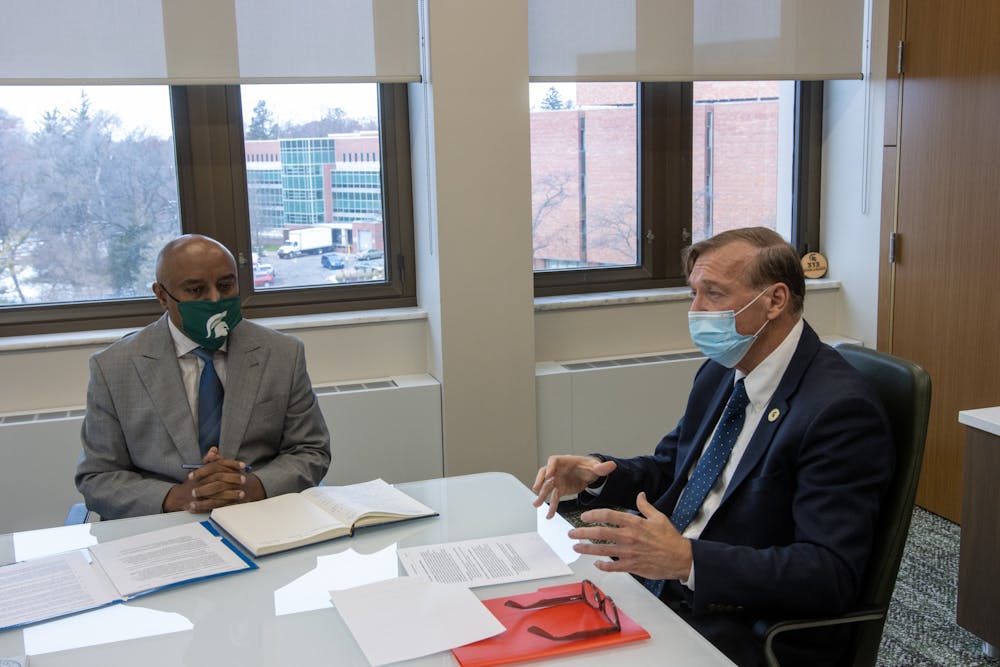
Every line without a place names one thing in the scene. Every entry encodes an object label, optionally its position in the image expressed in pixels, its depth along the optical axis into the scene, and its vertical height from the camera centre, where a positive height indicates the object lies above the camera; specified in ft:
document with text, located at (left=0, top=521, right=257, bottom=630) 5.08 -2.10
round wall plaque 14.25 -1.03
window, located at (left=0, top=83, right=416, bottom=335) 11.05 +0.26
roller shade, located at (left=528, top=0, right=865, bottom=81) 12.03 +2.20
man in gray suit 7.25 -1.51
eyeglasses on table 4.57 -2.12
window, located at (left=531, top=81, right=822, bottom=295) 13.05 +0.43
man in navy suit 4.97 -1.71
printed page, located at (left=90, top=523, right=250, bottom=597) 5.35 -2.09
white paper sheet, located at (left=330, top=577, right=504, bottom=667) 4.49 -2.12
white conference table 4.50 -2.14
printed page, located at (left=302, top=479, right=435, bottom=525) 6.23 -2.04
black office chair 5.28 -1.85
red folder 4.39 -2.13
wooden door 10.95 -0.33
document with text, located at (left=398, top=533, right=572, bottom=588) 5.30 -2.12
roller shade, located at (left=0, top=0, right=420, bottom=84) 10.19 +2.01
